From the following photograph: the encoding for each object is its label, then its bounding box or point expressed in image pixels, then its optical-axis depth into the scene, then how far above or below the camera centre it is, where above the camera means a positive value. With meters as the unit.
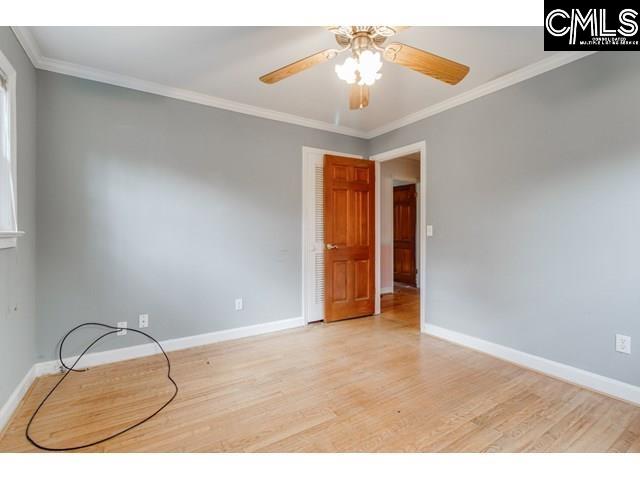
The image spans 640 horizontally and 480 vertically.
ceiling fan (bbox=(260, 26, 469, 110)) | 1.67 +0.99
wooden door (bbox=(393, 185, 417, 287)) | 6.27 +0.00
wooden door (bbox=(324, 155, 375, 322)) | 3.74 -0.04
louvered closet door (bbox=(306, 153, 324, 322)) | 3.73 -0.17
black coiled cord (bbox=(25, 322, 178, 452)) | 1.60 -1.10
